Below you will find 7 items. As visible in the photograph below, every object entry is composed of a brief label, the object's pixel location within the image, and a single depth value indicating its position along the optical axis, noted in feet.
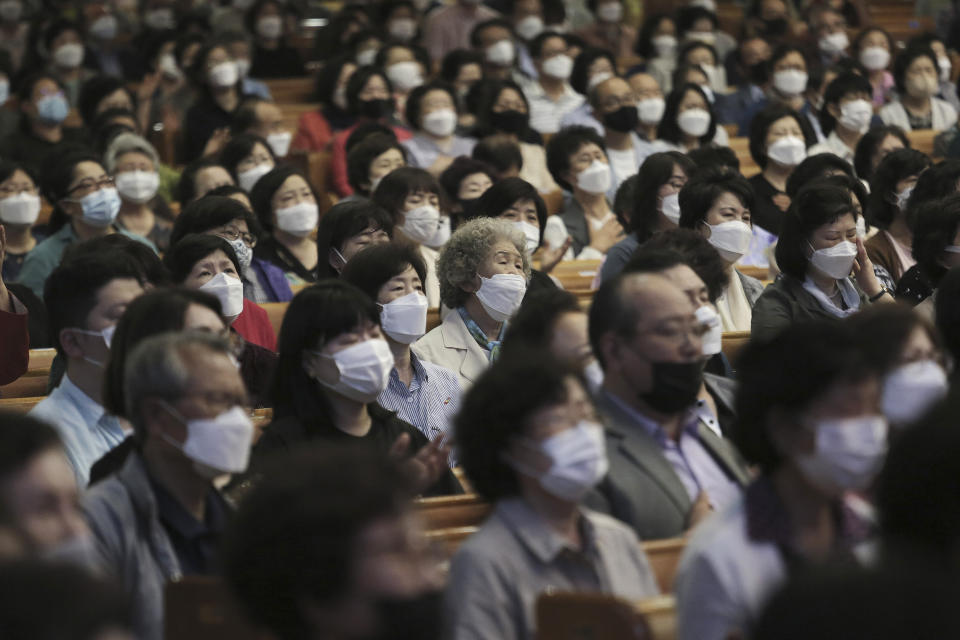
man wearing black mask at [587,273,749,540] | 20.01
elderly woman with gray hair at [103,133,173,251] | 41.86
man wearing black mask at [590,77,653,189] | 48.93
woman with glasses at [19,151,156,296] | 38.24
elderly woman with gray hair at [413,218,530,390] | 29.19
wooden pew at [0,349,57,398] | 28.14
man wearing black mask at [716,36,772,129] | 61.57
